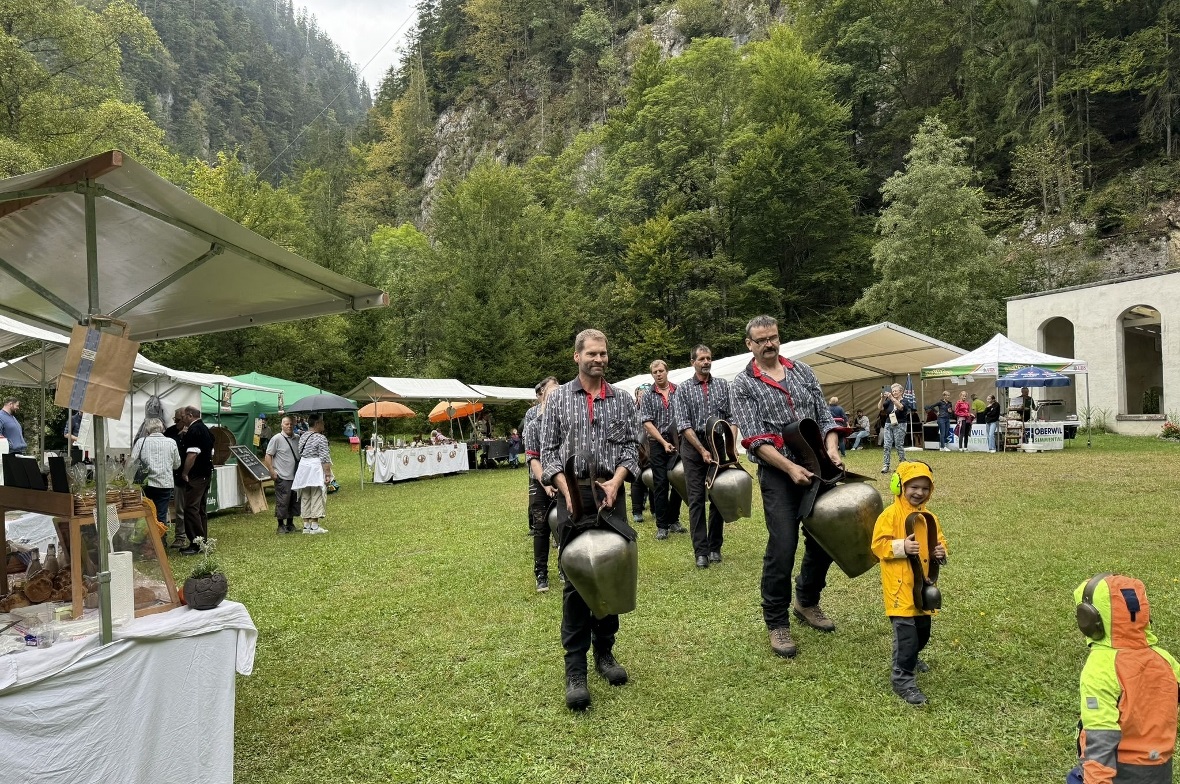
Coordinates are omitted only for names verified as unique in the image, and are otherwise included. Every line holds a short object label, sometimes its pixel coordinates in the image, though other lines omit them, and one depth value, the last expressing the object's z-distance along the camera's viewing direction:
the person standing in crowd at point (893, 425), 15.59
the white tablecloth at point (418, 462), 19.86
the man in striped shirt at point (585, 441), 3.90
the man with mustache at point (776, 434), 4.40
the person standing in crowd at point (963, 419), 21.00
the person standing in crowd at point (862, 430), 23.16
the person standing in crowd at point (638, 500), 10.44
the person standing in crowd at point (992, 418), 19.91
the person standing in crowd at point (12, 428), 10.25
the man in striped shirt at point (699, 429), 7.01
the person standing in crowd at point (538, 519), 6.36
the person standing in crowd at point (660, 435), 8.01
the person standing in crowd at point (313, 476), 11.22
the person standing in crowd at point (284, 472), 11.47
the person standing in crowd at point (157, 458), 9.15
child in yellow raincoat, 3.64
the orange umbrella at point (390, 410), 24.16
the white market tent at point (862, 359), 19.38
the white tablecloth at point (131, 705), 2.78
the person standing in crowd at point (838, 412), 17.50
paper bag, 2.89
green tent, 18.34
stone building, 23.06
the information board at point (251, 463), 14.12
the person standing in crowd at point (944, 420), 20.80
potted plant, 3.33
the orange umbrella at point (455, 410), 27.17
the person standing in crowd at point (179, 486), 10.11
